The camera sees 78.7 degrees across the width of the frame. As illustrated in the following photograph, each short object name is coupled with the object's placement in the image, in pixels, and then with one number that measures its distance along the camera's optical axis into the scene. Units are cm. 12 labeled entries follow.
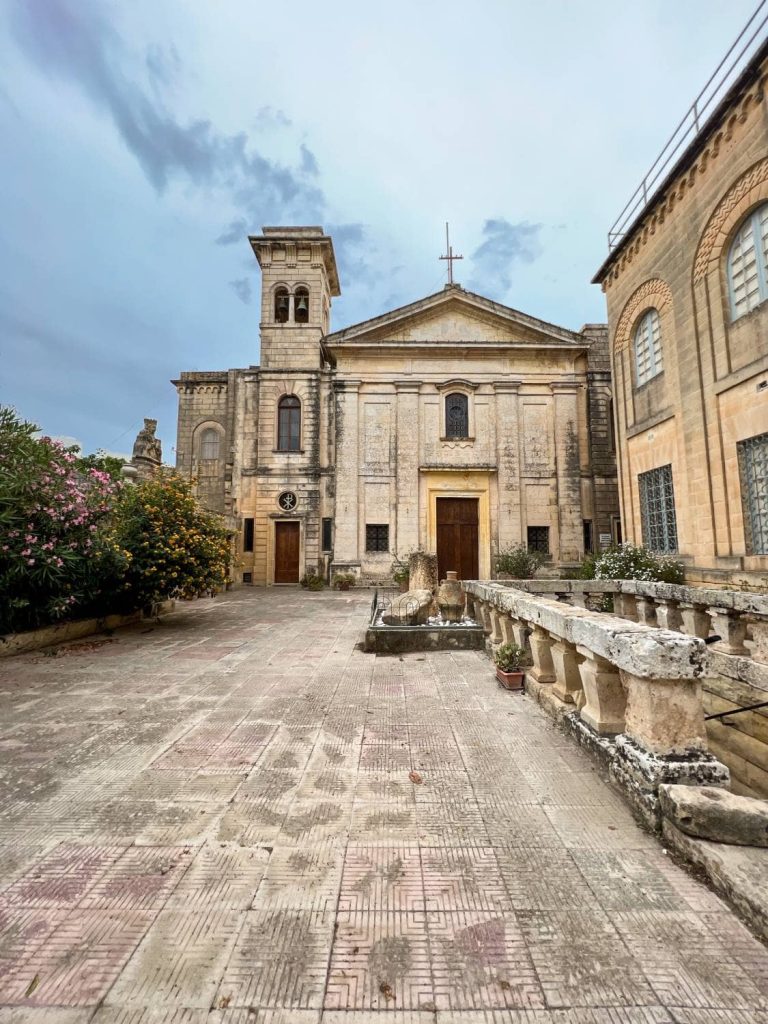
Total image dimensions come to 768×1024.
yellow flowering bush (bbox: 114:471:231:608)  809
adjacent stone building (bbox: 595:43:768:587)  815
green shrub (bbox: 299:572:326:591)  1719
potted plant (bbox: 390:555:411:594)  1262
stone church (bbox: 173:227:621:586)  1792
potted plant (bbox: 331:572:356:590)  1728
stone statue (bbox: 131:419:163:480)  1669
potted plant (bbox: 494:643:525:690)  475
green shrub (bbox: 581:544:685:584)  965
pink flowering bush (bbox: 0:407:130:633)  624
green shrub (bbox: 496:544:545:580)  1644
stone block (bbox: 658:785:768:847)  210
